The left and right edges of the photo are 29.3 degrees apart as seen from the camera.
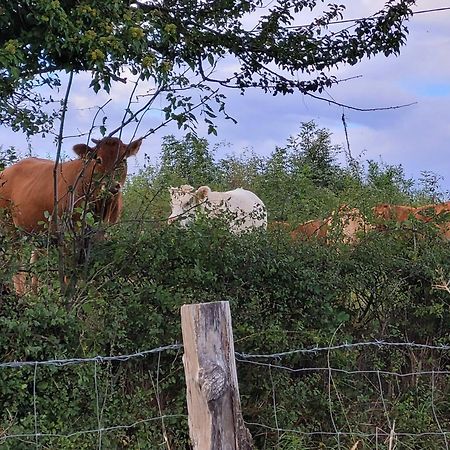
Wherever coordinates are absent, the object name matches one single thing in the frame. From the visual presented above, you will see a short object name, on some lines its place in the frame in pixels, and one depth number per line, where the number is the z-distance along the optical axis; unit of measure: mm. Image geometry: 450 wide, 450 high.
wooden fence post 3338
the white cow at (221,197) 10188
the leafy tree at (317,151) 16547
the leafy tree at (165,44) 6371
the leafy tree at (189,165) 13961
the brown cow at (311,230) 7079
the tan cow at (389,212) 7543
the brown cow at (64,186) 6641
